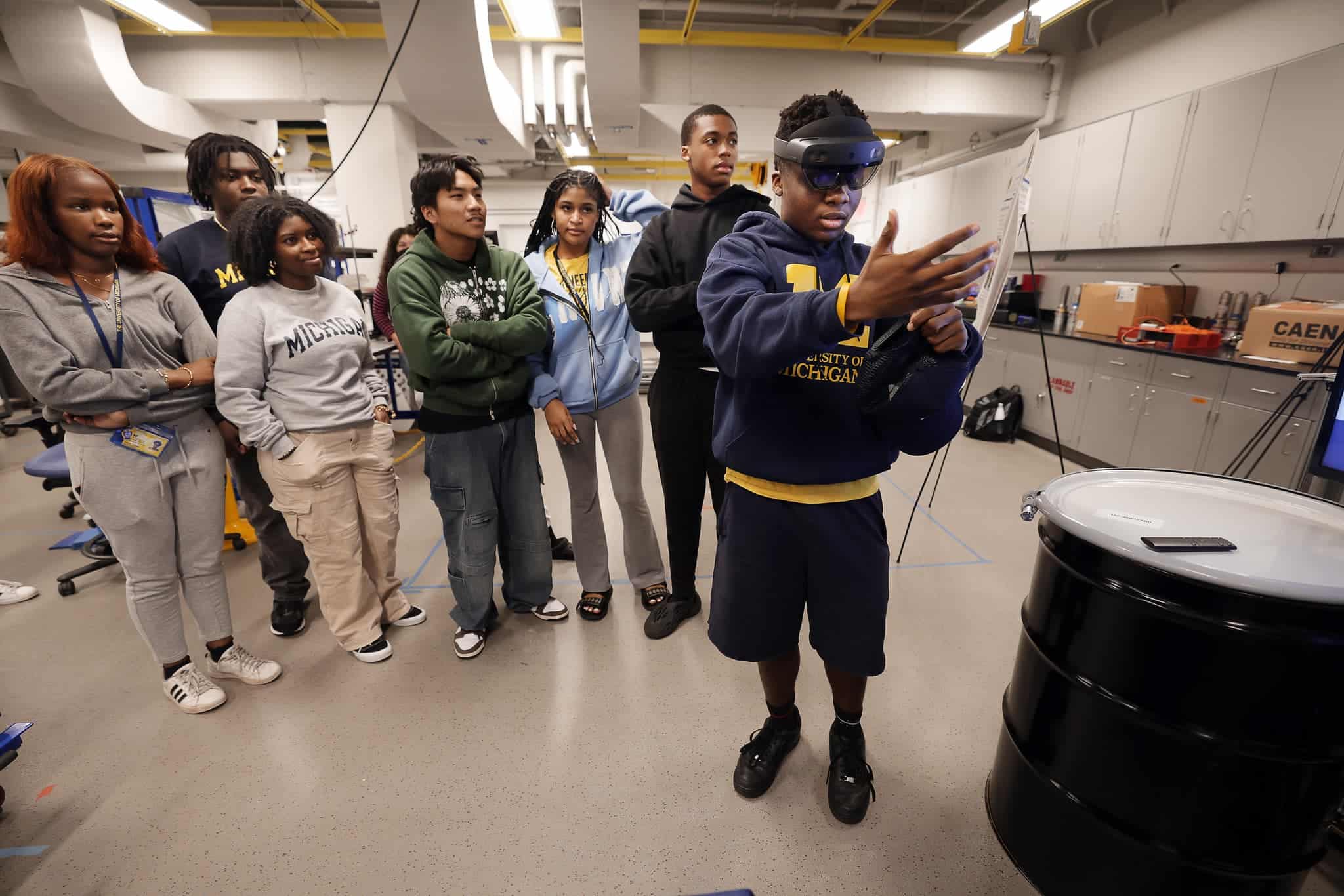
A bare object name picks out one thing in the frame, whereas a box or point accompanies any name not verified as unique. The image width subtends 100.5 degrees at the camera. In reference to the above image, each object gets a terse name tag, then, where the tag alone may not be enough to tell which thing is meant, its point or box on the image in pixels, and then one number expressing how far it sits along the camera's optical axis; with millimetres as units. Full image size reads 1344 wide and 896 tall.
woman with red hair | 1374
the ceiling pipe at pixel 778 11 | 4602
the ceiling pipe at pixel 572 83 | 4980
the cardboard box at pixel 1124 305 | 3822
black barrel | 835
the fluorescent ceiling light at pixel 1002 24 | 3580
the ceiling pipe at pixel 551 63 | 4922
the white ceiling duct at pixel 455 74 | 3600
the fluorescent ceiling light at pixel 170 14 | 3631
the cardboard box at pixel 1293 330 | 2725
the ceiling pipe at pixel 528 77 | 5152
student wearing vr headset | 794
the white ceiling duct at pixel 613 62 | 3961
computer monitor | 1589
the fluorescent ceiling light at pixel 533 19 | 3709
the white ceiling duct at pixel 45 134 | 5125
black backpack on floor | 4504
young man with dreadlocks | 1825
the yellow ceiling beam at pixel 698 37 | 4551
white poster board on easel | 1417
